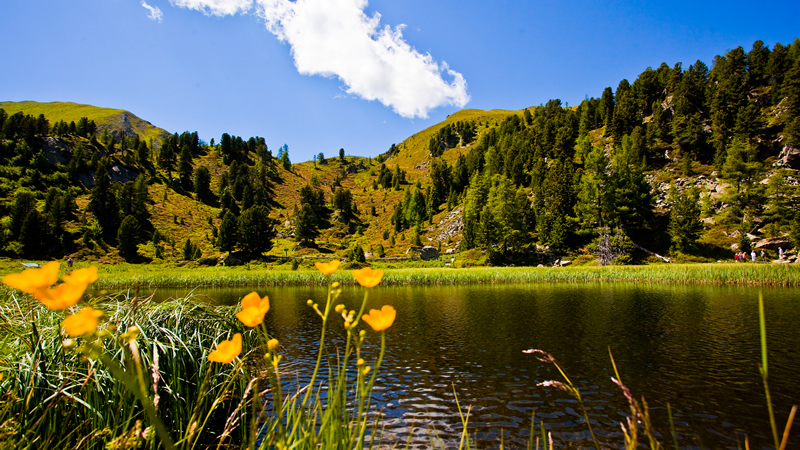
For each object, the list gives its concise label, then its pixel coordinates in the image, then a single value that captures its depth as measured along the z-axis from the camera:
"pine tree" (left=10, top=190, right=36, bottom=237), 59.75
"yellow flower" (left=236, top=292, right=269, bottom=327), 1.53
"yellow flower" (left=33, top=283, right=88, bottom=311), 1.02
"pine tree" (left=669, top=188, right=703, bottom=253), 51.38
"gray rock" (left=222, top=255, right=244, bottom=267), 64.88
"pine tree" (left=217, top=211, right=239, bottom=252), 68.81
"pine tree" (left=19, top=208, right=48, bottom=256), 58.97
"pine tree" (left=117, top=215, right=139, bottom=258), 63.19
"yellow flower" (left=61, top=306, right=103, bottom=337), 0.96
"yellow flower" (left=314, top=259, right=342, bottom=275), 1.87
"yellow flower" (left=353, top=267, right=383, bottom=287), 1.70
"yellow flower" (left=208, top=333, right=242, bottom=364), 1.44
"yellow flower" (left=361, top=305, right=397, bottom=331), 1.58
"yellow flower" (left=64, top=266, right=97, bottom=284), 1.14
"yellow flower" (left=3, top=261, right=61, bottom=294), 1.06
